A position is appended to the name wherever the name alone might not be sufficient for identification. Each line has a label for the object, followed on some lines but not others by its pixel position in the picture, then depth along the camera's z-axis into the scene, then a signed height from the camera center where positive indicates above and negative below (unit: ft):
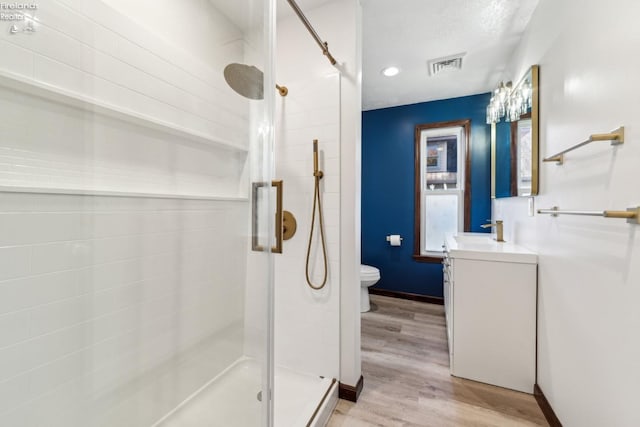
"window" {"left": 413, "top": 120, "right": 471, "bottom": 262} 10.50 +1.07
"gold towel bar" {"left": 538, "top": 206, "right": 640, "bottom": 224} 2.74 -0.01
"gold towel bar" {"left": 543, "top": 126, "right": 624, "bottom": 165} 3.00 +0.88
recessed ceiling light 8.25 +4.47
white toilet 9.22 -2.38
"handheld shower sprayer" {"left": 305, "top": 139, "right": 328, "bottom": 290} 5.44 +0.08
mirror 5.66 +1.68
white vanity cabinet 5.46 -2.20
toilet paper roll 10.91 -1.13
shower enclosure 2.86 -0.10
